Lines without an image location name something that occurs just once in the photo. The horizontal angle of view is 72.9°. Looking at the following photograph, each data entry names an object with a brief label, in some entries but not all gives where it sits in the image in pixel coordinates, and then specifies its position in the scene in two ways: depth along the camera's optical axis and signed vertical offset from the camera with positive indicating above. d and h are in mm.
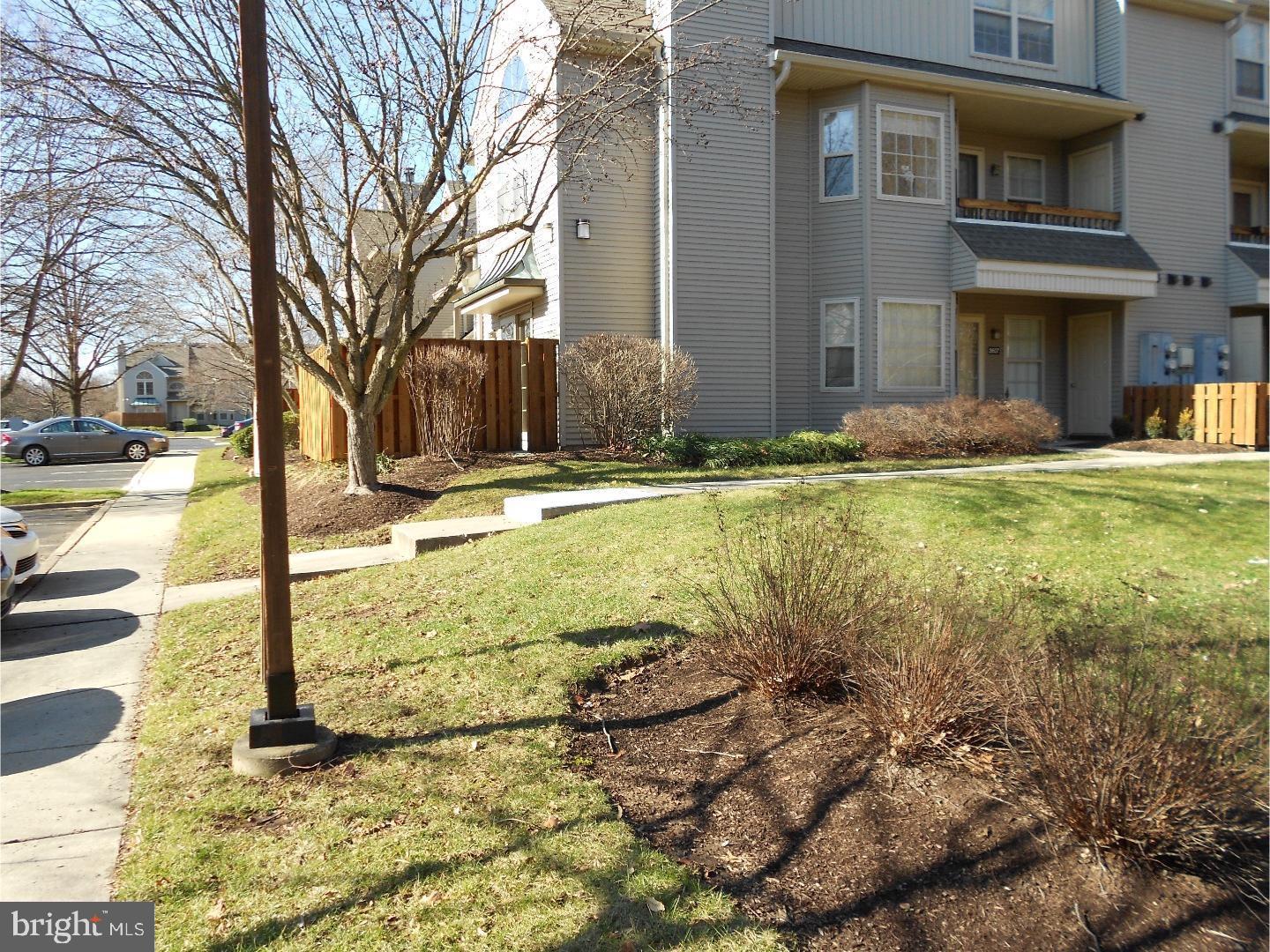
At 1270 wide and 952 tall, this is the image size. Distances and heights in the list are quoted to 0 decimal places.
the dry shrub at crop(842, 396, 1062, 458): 13961 -156
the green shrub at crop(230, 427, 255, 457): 25250 -296
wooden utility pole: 4332 +156
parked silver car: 29750 -220
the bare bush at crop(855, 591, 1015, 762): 3688 -1176
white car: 8535 -1100
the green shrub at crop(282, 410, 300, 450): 22520 +38
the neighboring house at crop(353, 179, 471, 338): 20625 +4224
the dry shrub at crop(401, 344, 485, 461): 12875 +521
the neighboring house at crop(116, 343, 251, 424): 83469 +4215
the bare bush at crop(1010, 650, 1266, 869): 2879 -1220
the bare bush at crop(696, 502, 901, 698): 4441 -1035
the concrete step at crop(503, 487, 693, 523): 9234 -836
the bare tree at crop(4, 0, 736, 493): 9320 +3623
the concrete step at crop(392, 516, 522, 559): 8906 -1099
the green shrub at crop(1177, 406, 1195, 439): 15945 -192
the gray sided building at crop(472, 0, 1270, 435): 15016 +3777
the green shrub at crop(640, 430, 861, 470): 12836 -424
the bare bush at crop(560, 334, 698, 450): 13180 +626
